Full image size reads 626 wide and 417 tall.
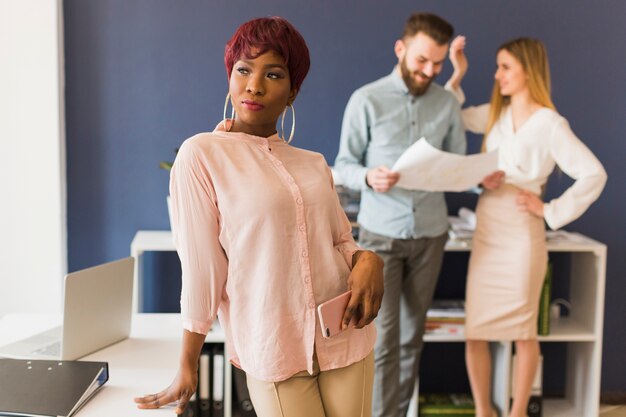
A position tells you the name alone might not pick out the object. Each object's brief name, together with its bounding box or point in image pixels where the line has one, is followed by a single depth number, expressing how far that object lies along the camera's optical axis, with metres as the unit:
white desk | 1.58
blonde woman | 2.74
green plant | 3.07
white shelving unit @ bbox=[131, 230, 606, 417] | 3.00
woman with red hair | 1.32
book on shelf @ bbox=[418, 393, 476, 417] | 3.15
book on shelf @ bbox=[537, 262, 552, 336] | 3.02
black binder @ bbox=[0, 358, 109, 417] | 1.51
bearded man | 2.66
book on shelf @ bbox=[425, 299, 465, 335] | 3.04
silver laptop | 1.79
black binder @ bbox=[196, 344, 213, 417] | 2.86
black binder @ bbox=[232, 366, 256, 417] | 2.91
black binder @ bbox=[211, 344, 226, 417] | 2.84
